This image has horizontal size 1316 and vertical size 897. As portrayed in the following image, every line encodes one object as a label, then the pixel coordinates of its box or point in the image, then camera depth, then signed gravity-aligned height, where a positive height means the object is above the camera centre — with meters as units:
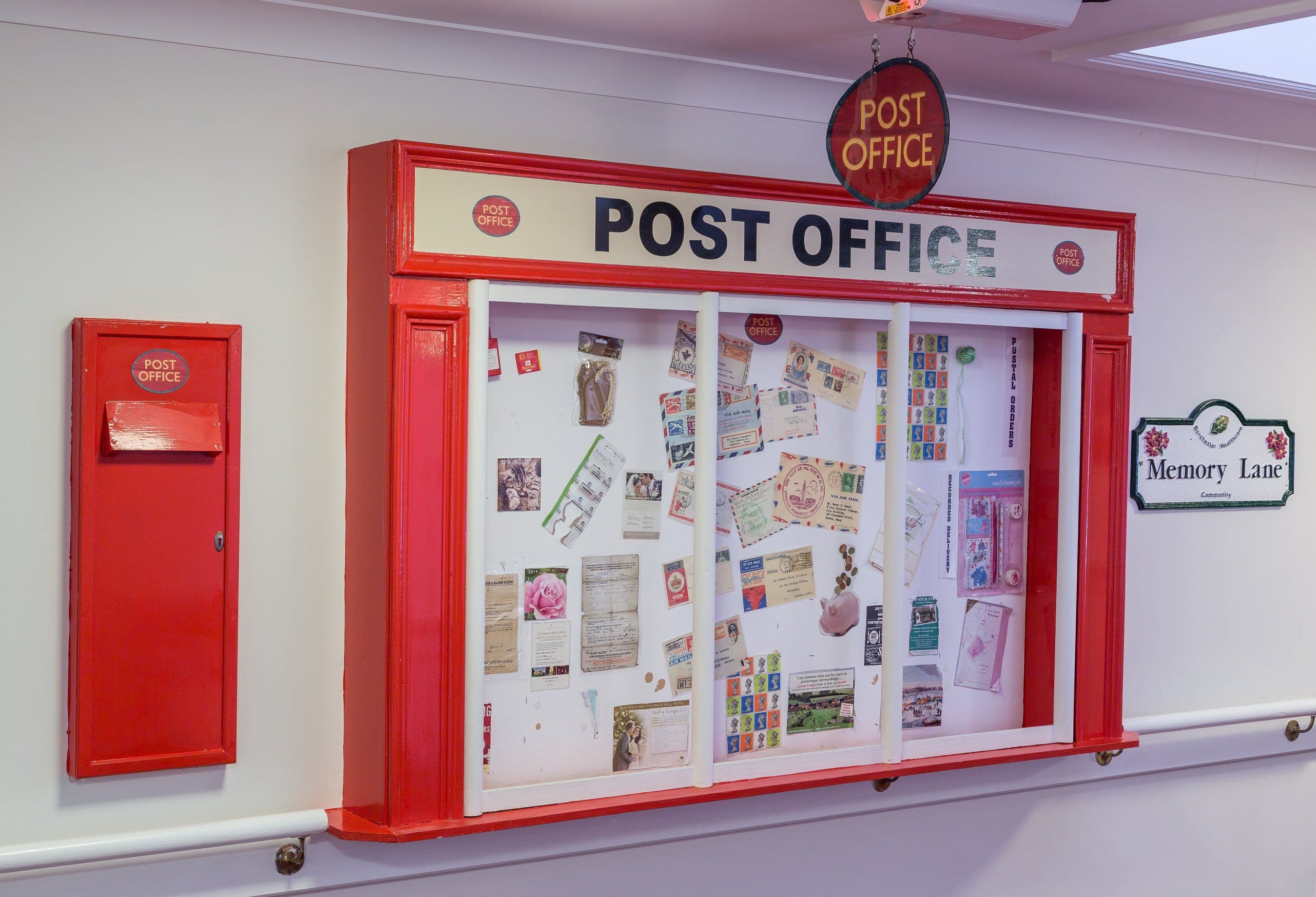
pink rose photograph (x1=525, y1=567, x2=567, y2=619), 3.05 -0.45
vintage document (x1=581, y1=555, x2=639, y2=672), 3.12 -0.51
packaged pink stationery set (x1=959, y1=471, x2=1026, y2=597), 3.64 -0.33
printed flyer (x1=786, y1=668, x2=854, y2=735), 3.38 -0.81
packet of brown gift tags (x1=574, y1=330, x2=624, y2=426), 3.08 +0.13
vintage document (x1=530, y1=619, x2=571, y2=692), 3.05 -0.62
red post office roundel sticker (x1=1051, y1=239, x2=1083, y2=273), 3.57 +0.54
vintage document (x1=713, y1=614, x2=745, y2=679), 3.28 -0.63
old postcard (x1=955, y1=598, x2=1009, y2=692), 3.66 -0.69
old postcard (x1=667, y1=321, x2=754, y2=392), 3.20 +0.19
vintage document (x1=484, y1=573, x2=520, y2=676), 3.00 -0.52
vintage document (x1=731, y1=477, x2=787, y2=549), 3.31 -0.25
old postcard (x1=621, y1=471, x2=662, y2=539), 3.16 -0.22
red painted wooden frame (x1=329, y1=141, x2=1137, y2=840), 2.76 -0.17
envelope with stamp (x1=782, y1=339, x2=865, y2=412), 3.37 +0.15
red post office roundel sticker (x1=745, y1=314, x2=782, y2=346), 3.30 +0.28
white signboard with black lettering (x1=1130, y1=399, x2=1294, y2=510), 3.96 -0.10
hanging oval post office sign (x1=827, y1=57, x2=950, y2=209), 2.64 +0.69
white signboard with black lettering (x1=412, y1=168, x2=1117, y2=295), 2.82 +0.53
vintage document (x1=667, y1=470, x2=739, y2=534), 3.21 -0.20
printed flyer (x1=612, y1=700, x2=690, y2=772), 3.15 -0.86
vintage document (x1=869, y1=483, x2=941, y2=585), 3.56 -0.29
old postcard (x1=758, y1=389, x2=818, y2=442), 3.33 +0.04
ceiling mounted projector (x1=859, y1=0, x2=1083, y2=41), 2.44 +0.91
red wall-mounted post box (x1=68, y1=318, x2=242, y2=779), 2.58 -0.29
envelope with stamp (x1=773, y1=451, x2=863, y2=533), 3.38 -0.19
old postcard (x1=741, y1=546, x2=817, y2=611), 3.33 -0.44
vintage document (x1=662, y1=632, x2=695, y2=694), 3.21 -0.66
